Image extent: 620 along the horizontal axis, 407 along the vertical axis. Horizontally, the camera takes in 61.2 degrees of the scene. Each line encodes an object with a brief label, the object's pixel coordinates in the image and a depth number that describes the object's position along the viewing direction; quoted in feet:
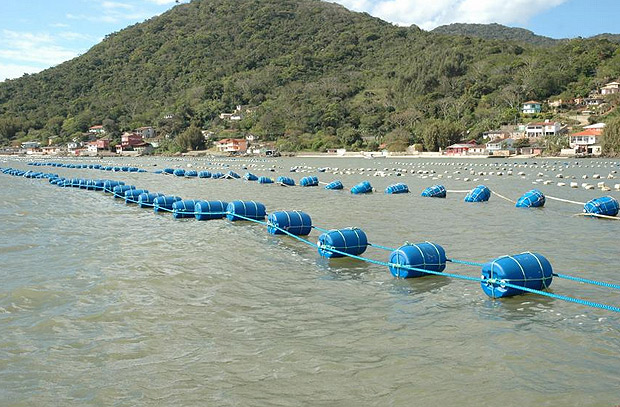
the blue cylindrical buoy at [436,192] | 105.29
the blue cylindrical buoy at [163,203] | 84.58
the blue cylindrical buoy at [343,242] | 48.32
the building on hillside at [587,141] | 318.45
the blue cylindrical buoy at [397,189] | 115.82
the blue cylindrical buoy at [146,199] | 93.50
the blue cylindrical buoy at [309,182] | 138.92
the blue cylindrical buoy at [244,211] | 73.10
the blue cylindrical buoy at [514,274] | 35.37
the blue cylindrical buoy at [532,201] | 87.51
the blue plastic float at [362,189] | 118.01
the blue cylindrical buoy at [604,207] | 72.74
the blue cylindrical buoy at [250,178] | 163.13
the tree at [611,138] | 293.43
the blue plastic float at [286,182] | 141.96
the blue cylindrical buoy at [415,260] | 40.98
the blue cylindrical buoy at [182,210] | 78.34
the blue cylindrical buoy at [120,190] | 112.37
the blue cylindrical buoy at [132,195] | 101.76
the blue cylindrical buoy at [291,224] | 61.05
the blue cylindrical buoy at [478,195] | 96.73
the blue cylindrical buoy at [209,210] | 75.20
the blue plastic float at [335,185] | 128.26
